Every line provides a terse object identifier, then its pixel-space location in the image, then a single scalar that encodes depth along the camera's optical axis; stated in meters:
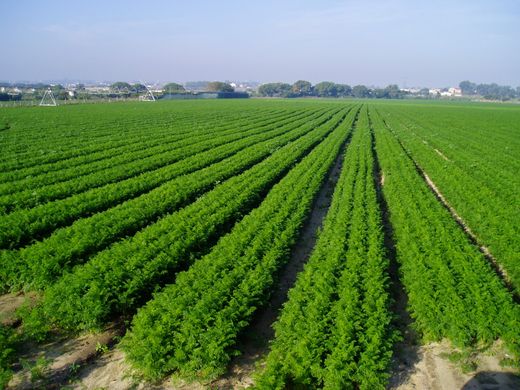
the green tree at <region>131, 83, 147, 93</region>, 181.00
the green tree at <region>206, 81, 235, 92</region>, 187.50
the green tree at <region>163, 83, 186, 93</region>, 165.35
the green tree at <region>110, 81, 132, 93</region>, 179.64
